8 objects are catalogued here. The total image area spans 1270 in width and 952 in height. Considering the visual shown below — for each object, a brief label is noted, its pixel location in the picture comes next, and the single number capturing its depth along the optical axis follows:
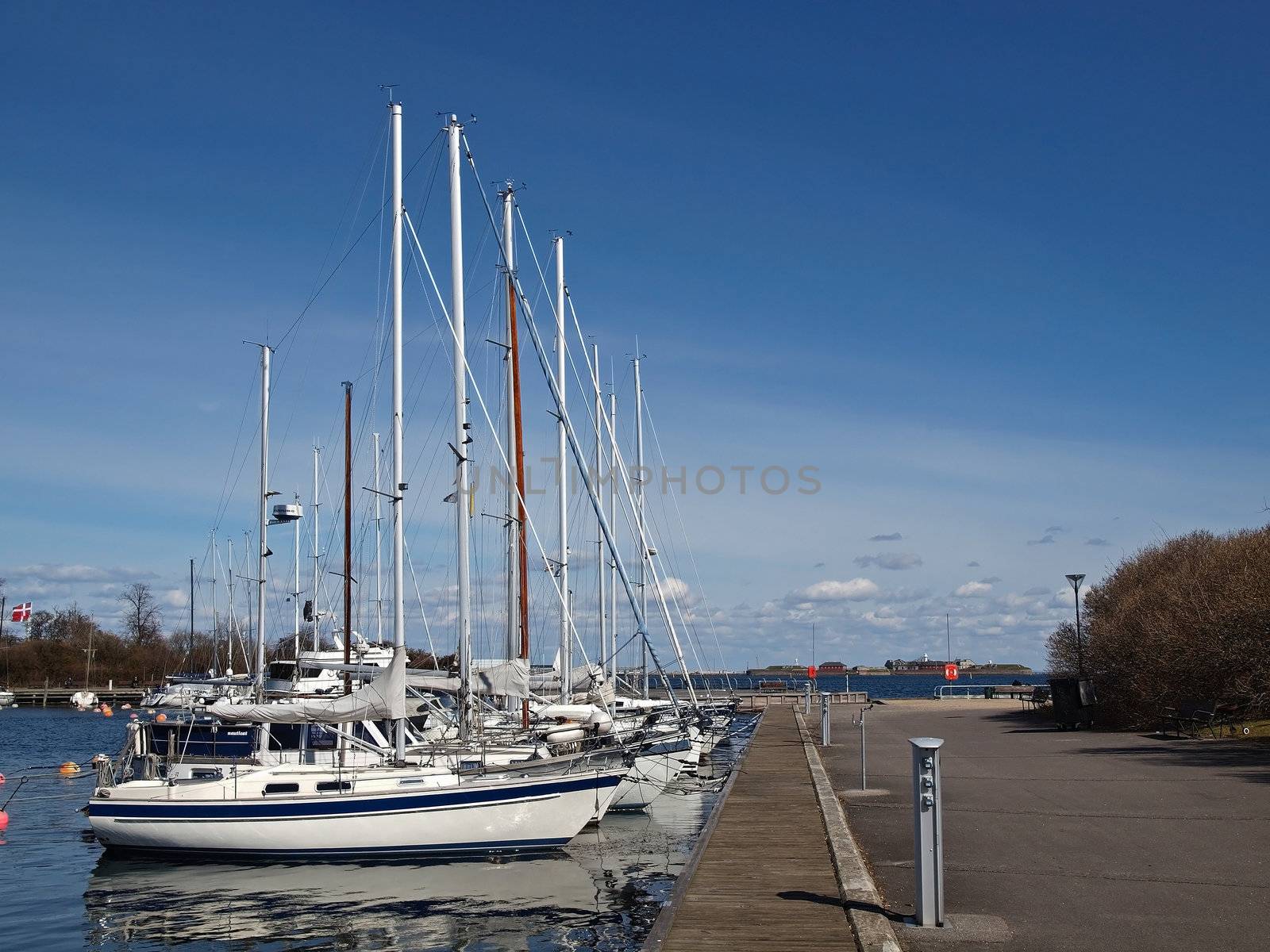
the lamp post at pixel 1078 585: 44.06
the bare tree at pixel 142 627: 141.25
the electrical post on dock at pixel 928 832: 10.84
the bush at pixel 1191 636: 32.34
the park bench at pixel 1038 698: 55.54
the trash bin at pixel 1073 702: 39.66
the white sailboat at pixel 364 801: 21.59
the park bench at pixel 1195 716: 33.09
